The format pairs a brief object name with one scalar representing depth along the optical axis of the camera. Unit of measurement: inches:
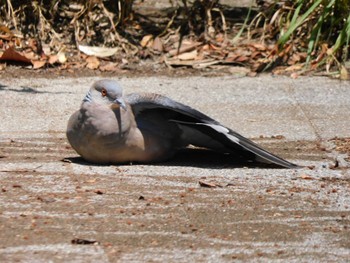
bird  469.1
